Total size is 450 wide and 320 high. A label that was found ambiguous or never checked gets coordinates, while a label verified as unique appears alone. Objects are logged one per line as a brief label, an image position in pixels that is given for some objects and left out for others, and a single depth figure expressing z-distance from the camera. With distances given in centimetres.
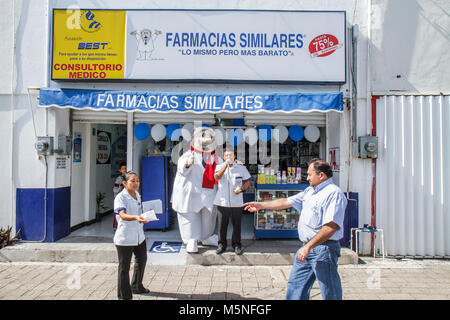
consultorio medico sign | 613
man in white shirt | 561
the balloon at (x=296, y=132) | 661
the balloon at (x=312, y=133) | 659
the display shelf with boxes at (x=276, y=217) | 653
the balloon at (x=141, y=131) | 659
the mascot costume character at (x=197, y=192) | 576
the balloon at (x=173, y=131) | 654
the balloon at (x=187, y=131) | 647
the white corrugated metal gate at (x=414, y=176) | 593
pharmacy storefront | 575
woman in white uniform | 389
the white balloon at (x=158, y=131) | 665
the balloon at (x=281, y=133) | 667
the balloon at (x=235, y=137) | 655
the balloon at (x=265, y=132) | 665
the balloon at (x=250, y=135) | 657
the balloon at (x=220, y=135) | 662
